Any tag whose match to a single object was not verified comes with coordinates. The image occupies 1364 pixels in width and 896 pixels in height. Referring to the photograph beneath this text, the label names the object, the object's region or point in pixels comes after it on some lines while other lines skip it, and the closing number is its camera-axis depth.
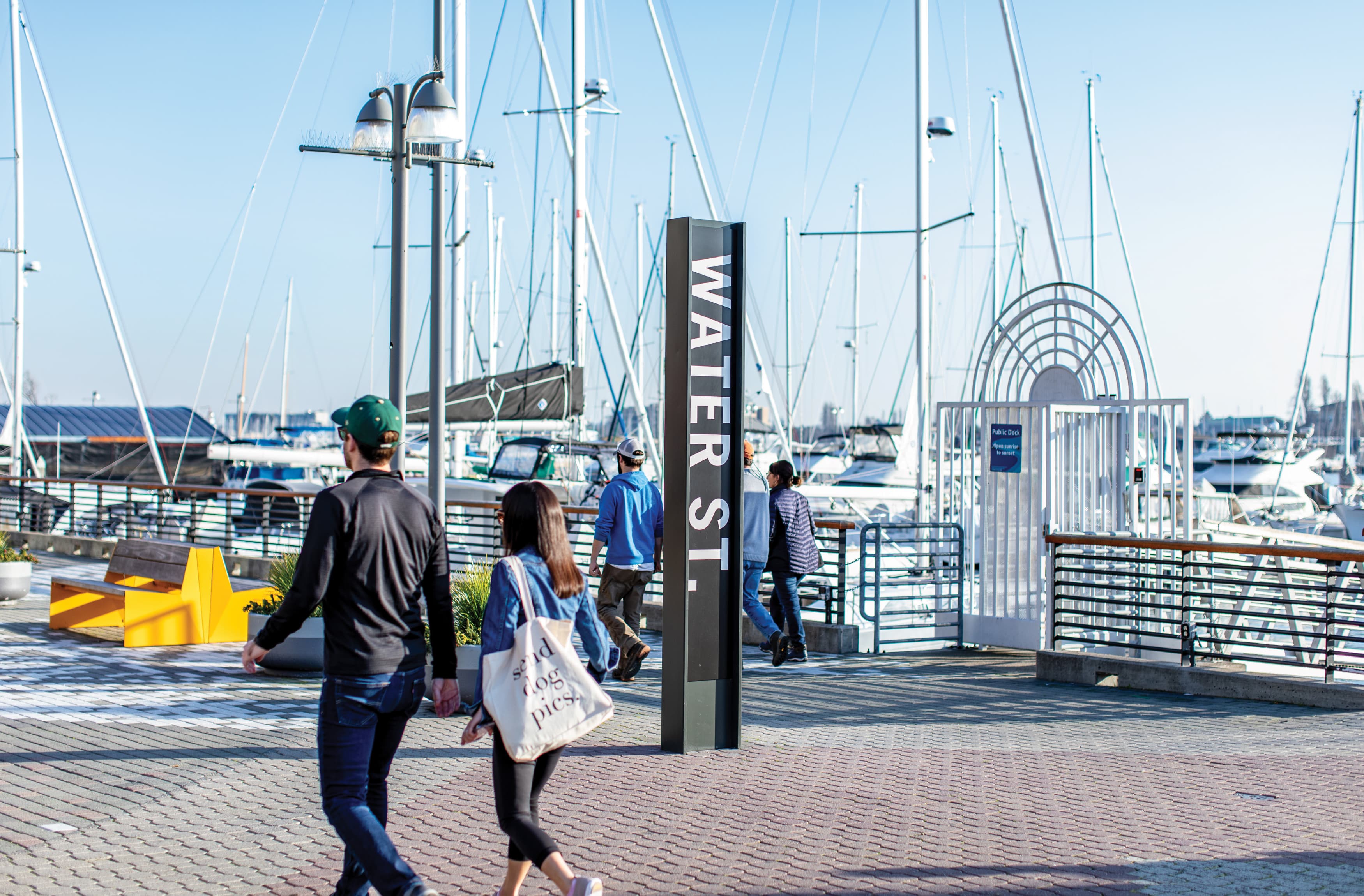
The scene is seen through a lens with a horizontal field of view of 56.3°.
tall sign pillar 7.64
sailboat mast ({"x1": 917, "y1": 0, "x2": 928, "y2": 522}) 22.94
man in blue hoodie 9.93
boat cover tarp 23.59
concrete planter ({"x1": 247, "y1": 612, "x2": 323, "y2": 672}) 10.29
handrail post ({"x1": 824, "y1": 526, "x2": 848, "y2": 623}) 12.39
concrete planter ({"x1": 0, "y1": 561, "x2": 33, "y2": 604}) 14.83
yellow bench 11.98
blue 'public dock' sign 12.10
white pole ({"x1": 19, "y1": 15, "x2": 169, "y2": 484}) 27.98
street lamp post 9.63
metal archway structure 11.71
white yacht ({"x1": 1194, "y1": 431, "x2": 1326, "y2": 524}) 43.85
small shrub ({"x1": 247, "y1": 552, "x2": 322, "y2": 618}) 10.52
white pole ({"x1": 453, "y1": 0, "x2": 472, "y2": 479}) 15.70
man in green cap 4.35
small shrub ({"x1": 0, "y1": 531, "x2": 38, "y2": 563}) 15.20
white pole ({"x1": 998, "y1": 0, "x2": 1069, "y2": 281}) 17.80
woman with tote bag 4.46
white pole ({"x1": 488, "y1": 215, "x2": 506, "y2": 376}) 43.25
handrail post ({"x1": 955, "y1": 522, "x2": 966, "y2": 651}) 12.38
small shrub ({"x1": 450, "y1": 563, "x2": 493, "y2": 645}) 9.34
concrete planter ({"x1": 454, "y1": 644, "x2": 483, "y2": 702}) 8.80
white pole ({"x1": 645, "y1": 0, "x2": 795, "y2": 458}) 25.91
